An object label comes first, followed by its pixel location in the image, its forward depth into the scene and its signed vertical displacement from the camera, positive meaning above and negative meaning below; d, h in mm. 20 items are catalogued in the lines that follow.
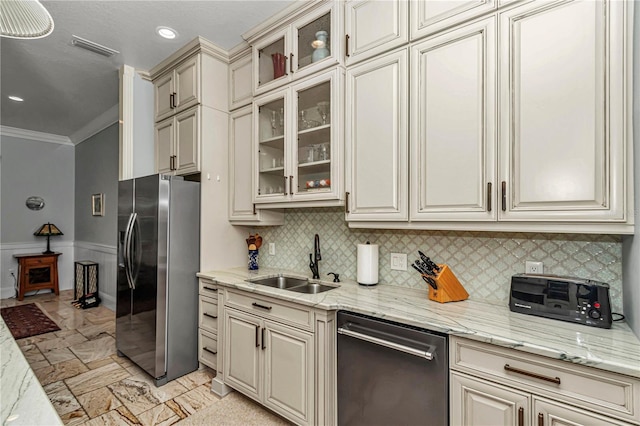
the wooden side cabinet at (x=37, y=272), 5215 -1006
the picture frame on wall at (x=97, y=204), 5043 +125
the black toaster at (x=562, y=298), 1371 -389
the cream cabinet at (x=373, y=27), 1884 +1151
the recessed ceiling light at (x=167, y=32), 2617 +1497
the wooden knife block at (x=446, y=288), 1801 -428
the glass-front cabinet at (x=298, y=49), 2186 +1223
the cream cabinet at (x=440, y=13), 1621 +1066
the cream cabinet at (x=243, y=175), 2797 +334
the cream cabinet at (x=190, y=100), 2828 +1035
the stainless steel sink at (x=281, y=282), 2627 -572
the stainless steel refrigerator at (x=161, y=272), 2541 -493
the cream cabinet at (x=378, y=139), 1874 +457
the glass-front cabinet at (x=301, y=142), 2145 +532
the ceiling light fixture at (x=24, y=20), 1169 +733
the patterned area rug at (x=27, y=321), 3783 -1408
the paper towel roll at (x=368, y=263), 2201 -347
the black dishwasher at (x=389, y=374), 1444 -793
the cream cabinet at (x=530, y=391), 1095 -670
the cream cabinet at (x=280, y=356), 1820 -906
